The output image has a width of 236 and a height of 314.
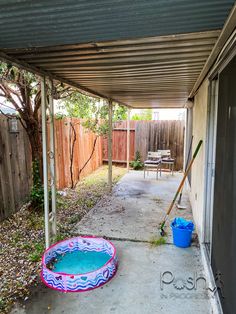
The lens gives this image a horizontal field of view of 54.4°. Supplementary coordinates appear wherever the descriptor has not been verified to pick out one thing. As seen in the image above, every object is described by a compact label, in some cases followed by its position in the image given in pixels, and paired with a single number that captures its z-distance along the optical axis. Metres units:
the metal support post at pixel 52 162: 2.97
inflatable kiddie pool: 2.24
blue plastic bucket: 2.98
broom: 3.34
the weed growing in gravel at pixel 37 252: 2.79
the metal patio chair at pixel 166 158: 7.61
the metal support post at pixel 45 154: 2.79
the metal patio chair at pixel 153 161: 7.16
